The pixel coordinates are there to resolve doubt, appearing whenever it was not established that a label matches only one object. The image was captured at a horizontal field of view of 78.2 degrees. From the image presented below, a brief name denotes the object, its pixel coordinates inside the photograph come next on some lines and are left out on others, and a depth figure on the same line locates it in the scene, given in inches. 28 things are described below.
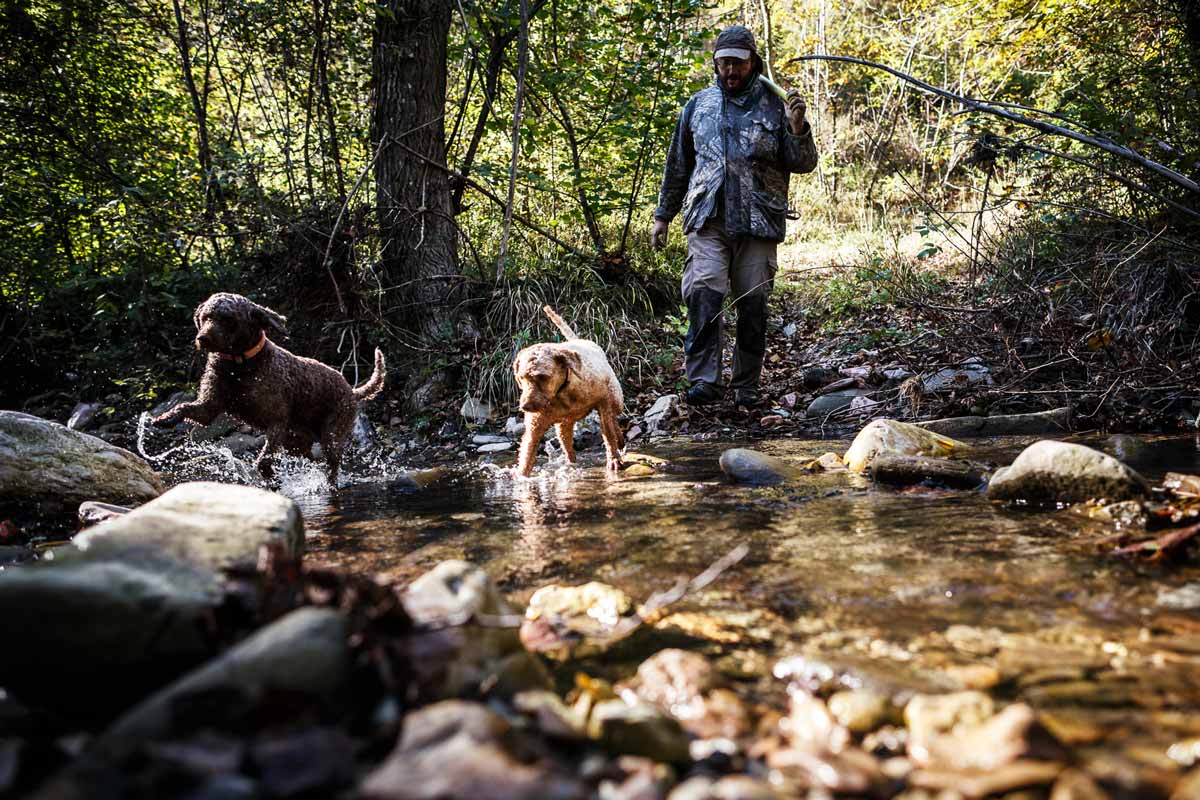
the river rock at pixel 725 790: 52.1
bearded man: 265.9
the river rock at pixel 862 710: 64.5
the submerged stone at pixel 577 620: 85.7
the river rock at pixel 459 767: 46.8
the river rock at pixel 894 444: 177.3
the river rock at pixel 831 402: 266.5
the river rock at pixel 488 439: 283.0
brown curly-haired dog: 202.5
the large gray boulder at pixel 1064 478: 123.2
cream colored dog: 186.7
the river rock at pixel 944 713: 62.1
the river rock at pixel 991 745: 56.0
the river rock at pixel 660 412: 282.8
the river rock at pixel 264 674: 54.2
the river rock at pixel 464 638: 66.1
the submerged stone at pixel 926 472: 152.6
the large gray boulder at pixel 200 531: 77.2
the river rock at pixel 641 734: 60.1
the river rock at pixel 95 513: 150.4
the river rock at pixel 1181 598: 82.0
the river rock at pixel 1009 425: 209.6
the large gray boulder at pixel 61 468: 168.2
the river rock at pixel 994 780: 53.2
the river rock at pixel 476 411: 302.8
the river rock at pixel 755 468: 173.8
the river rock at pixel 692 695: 65.4
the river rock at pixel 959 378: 248.1
